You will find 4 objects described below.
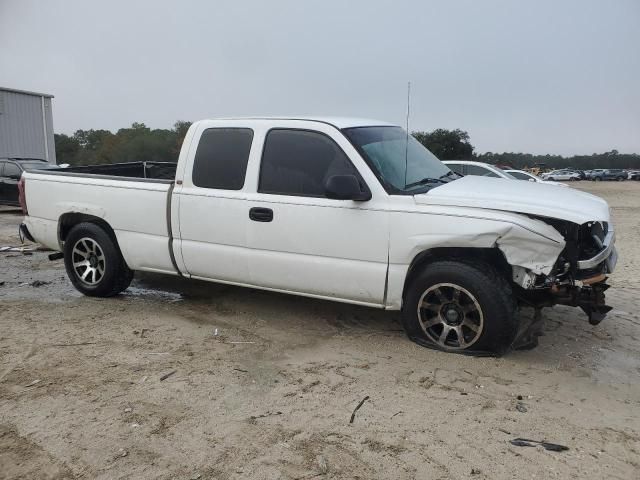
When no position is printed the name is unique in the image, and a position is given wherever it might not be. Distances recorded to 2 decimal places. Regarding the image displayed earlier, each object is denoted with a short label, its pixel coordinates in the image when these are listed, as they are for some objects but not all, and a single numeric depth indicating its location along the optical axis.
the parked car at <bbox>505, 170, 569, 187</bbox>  15.23
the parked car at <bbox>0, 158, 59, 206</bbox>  14.77
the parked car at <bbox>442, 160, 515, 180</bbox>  12.38
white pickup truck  4.12
